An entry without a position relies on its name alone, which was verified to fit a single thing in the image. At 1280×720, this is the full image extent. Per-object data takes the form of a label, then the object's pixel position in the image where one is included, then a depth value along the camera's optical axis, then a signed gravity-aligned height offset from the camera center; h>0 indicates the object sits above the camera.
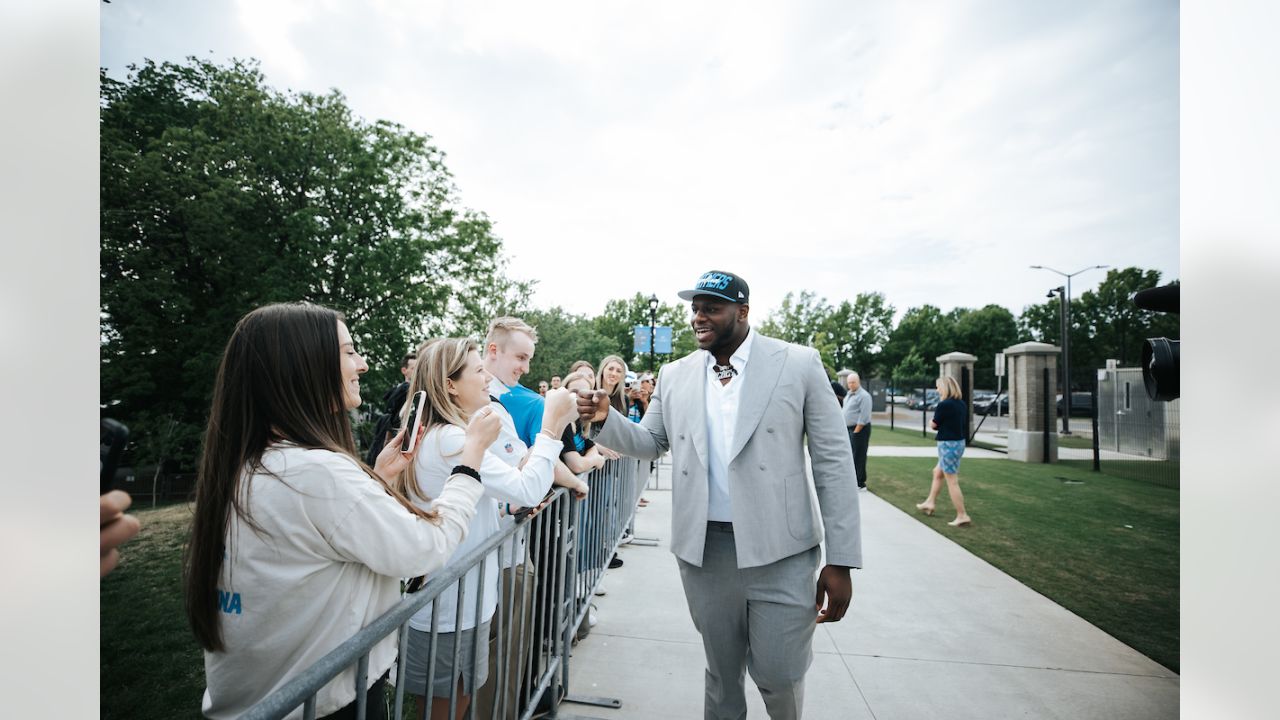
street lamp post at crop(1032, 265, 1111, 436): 21.15 -0.36
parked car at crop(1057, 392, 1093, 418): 28.97 -2.29
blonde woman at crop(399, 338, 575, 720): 2.25 -0.48
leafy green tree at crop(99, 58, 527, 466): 15.15 +4.31
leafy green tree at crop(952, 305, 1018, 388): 68.88 +3.56
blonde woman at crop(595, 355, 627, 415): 6.24 -0.17
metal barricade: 1.36 -1.13
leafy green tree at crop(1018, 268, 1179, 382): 49.97 +3.77
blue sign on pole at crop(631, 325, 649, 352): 20.41 +0.87
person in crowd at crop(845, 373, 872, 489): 10.31 -1.01
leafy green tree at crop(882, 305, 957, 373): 66.19 +3.15
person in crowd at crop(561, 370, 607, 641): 3.42 -0.65
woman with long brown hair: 1.38 -0.41
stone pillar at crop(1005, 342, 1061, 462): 15.04 -1.00
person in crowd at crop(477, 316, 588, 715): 3.13 -0.18
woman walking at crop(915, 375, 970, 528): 7.89 -1.01
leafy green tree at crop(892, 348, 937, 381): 58.56 -0.37
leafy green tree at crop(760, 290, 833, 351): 52.81 +4.18
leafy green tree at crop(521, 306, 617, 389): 29.88 +1.07
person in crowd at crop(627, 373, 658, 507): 7.55 -0.47
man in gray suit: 2.51 -0.62
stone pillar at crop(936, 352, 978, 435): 19.19 -0.02
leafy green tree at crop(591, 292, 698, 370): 58.78 +4.98
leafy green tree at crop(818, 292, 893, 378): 59.47 +3.38
